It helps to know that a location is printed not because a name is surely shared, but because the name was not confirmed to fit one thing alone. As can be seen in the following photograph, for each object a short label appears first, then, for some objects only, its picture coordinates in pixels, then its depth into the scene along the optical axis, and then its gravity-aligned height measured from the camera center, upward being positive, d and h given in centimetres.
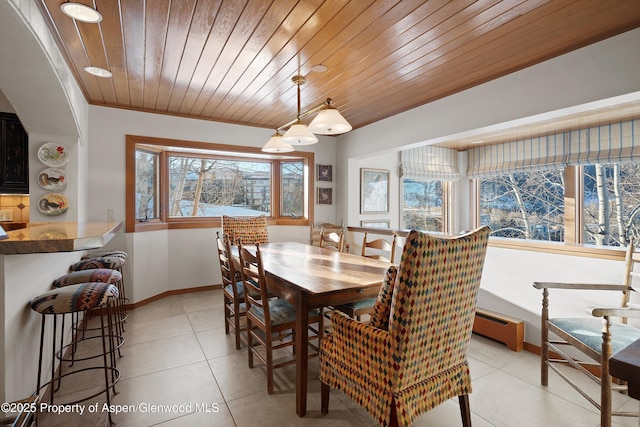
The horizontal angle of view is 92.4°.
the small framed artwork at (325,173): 490 +64
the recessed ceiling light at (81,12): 179 +121
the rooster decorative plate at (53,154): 285 +55
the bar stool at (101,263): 253 -43
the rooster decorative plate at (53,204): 285 +8
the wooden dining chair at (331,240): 337 -31
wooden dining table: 176 -42
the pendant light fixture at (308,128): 221 +64
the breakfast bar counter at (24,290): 127 -42
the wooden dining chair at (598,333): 151 -71
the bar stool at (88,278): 204 -44
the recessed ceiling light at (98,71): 263 +123
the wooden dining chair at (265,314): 199 -71
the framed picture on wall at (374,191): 487 +36
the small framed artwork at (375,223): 485 -16
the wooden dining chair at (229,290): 247 -69
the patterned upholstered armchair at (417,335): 127 -56
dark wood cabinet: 346 +65
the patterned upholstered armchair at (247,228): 376 -20
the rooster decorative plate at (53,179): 285 +31
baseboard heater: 263 -103
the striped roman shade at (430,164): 508 +83
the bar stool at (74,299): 160 -46
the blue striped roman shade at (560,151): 356 +85
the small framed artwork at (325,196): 492 +27
